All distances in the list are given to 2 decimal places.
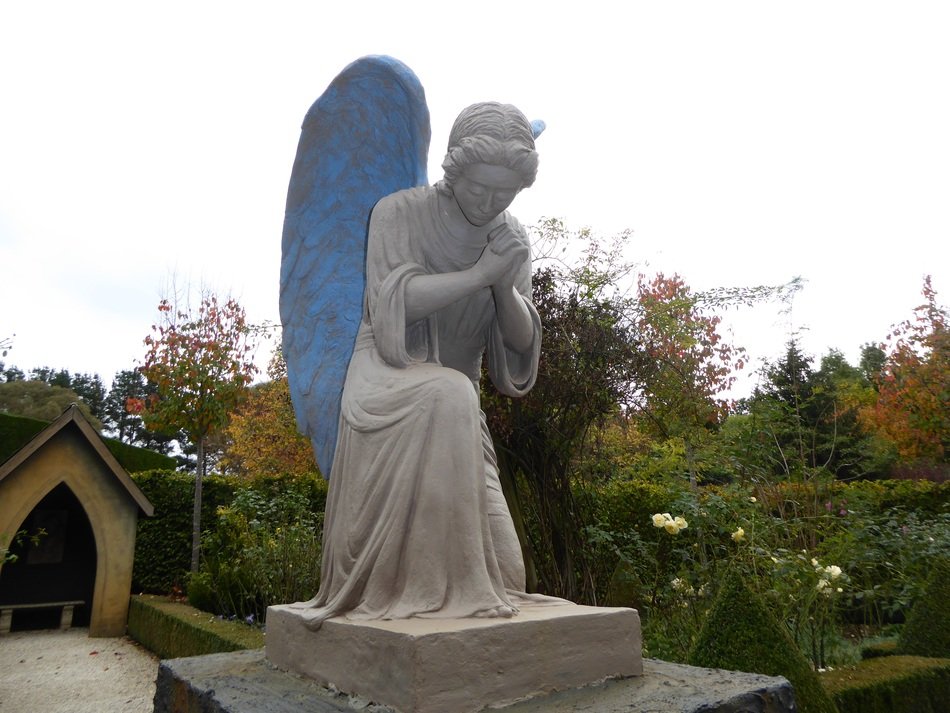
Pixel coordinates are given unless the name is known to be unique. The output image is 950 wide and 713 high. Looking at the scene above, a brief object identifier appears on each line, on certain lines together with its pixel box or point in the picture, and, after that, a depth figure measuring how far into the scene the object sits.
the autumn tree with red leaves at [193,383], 11.15
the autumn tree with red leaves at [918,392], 15.64
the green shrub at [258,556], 8.16
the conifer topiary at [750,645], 3.28
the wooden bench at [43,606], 10.45
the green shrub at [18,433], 14.14
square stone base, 1.72
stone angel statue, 2.18
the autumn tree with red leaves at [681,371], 8.16
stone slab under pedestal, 1.84
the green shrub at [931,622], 4.97
